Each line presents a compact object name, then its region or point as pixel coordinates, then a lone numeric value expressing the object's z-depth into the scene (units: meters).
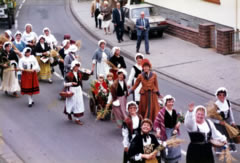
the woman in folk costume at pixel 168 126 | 11.46
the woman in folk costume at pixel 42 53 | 19.65
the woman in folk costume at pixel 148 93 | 14.09
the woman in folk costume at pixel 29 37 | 20.72
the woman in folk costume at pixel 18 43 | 19.89
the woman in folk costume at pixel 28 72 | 17.36
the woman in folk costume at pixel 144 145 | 10.26
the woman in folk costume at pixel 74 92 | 15.35
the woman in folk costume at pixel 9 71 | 18.45
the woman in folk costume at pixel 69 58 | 17.55
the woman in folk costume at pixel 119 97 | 14.61
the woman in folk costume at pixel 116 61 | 16.61
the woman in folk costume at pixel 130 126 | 11.02
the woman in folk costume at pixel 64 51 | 18.67
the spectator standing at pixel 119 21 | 26.11
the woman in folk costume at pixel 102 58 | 17.52
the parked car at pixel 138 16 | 26.34
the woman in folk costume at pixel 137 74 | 15.30
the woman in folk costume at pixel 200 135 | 10.77
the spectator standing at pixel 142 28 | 23.80
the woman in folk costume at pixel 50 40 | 20.38
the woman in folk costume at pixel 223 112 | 12.44
